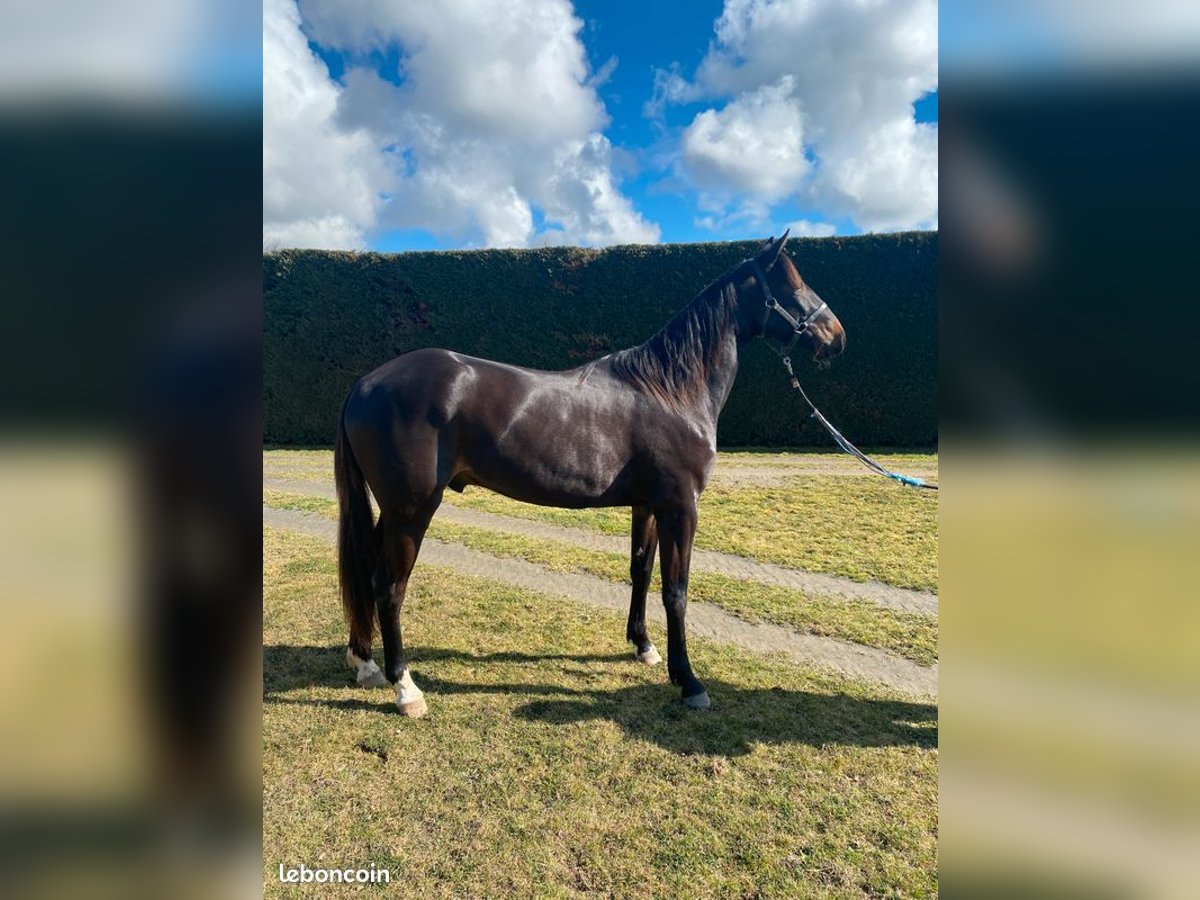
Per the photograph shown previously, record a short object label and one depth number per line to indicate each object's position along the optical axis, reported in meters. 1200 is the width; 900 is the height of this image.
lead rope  3.51
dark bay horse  3.23
